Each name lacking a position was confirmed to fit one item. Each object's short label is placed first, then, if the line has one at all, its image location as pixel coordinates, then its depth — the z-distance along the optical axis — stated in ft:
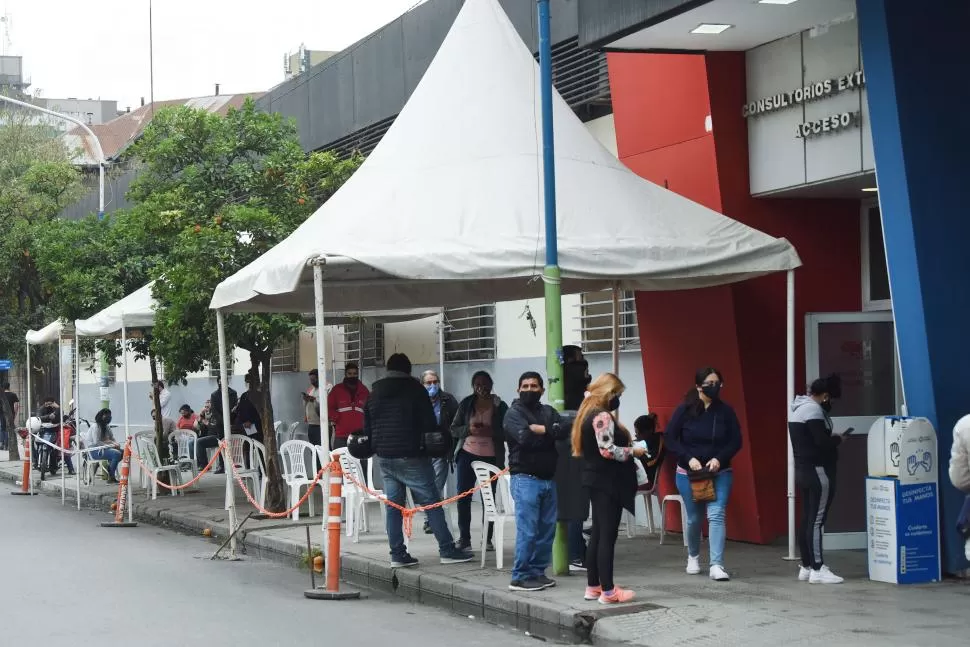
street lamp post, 86.99
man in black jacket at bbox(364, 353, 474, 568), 37.78
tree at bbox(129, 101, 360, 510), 52.70
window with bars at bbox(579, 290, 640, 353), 50.68
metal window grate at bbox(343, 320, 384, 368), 72.18
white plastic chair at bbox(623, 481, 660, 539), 45.01
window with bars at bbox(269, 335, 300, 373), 82.17
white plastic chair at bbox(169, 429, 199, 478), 71.31
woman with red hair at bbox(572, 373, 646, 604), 30.89
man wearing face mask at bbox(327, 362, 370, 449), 56.08
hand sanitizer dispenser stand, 33.37
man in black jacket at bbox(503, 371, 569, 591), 33.45
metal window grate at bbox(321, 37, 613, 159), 52.29
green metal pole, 35.53
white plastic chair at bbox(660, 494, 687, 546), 43.04
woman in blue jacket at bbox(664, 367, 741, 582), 34.73
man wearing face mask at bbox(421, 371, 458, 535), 46.11
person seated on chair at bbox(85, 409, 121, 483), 75.41
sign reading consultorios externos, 37.91
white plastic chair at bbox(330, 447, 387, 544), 46.83
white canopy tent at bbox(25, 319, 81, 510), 71.70
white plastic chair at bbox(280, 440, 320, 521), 51.88
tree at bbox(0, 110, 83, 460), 93.61
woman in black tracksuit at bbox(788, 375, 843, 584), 33.58
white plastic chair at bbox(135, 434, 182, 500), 66.86
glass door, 40.06
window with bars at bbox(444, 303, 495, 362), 61.41
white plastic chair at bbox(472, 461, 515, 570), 37.66
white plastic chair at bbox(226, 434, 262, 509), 57.77
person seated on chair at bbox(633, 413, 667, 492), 42.75
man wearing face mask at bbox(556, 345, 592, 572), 35.50
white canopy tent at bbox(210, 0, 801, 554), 35.55
